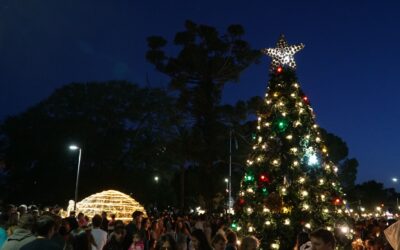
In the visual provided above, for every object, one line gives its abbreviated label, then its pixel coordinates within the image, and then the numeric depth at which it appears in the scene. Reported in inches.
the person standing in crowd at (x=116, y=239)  382.9
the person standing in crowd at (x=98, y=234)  378.3
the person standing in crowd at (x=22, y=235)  194.5
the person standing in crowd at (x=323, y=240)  178.9
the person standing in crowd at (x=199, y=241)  253.3
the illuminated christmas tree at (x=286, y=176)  508.4
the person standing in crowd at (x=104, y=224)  491.7
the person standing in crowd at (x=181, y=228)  473.3
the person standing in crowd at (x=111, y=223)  596.6
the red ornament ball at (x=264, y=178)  535.5
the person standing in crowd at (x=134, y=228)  436.8
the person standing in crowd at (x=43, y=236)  175.5
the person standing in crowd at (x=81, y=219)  574.6
